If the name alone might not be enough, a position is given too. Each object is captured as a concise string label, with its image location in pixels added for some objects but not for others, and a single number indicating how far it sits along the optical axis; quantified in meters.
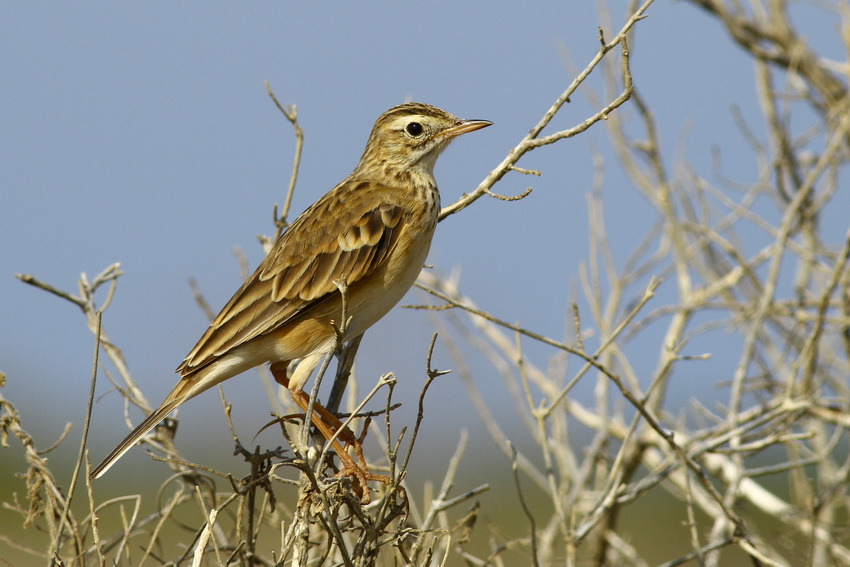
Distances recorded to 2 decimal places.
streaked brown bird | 9.41
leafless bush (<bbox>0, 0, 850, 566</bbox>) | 6.97
